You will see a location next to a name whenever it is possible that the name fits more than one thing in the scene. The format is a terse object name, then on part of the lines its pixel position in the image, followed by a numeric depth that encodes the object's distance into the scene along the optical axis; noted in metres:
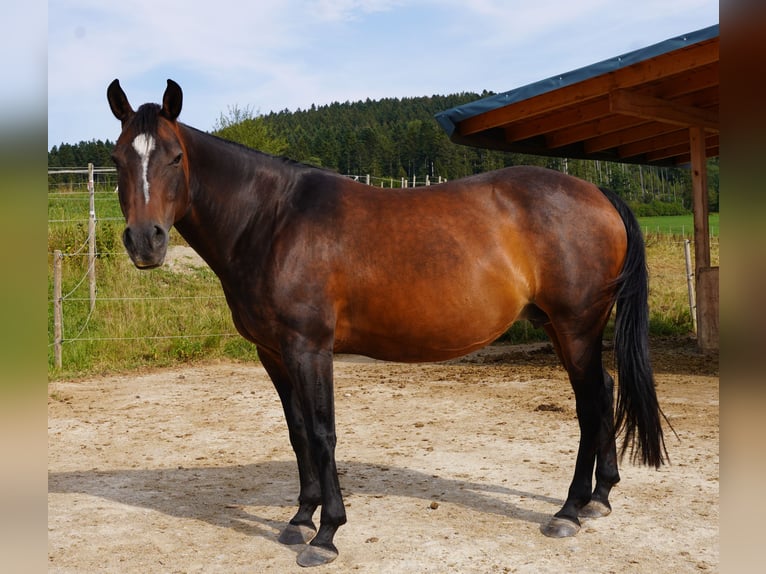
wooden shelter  6.82
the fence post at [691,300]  10.77
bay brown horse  3.21
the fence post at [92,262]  10.23
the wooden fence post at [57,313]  8.55
